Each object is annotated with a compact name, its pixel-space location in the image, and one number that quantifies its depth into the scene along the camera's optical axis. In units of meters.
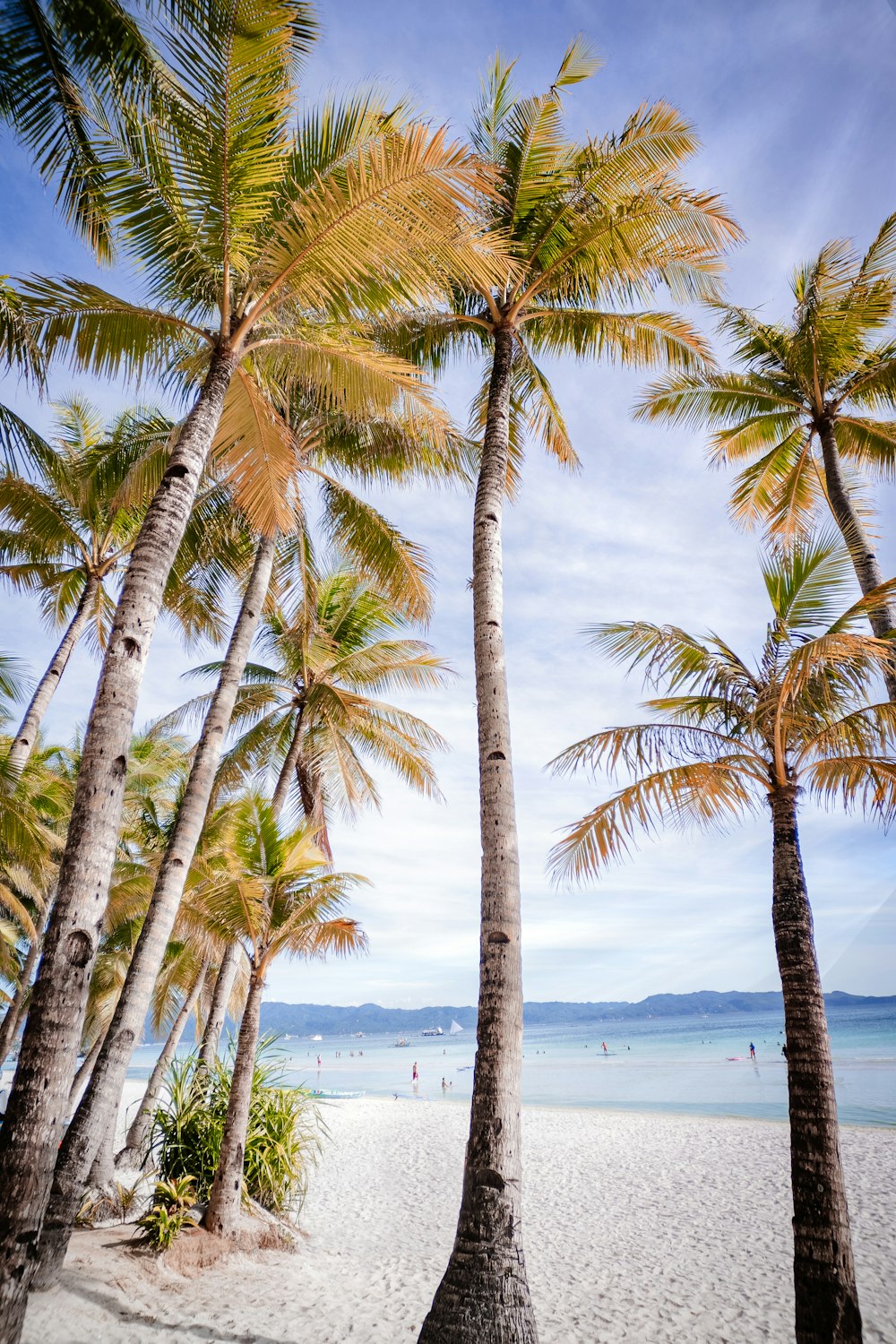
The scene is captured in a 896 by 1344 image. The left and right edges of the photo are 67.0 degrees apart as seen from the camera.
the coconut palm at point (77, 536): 9.19
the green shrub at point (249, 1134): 7.34
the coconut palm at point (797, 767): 4.47
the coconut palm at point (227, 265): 3.74
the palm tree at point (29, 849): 8.90
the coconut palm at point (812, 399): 8.59
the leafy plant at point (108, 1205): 6.41
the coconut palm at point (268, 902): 7.16
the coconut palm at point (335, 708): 11.98
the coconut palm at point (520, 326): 3.91
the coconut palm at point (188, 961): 7.99
